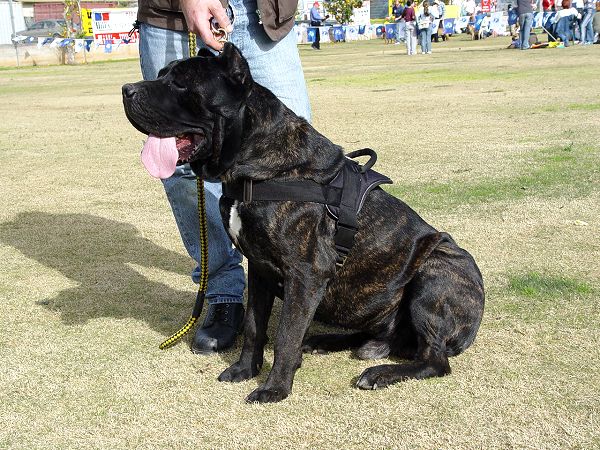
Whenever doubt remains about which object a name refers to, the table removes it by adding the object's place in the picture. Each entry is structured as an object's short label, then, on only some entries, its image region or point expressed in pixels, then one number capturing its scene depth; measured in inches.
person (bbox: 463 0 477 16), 1884.8
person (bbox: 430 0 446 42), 1400.1
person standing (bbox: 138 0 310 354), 161.8
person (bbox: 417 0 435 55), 1173.0
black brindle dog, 133.6
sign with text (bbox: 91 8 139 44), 1795.0
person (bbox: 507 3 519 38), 1416.6
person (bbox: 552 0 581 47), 1209.4
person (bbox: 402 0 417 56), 1258.0
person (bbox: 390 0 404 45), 1730.7
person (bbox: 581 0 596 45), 1151.5
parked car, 1908.2
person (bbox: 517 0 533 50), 1085.8
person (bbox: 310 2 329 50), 1691.7
